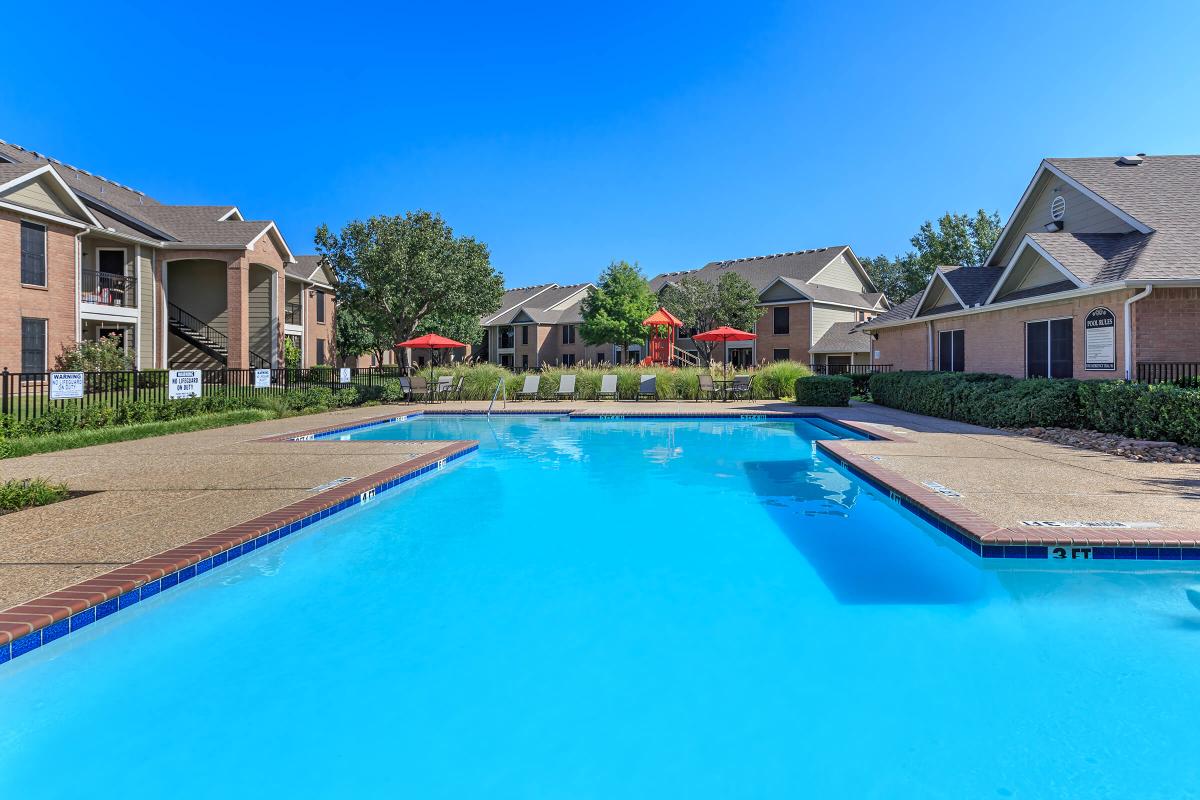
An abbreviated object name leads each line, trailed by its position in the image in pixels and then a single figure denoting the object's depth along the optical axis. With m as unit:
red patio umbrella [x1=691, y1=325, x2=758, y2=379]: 23.16
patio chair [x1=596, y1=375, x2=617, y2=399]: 21.91
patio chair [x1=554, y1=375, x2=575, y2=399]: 22.28
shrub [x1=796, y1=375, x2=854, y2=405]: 19.50
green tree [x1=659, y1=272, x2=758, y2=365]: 37.12
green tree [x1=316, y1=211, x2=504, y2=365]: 26.78
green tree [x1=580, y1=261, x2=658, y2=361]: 39.91
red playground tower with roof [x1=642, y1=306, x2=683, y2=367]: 24.29
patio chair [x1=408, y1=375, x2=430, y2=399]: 21.22
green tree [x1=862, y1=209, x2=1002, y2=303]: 42.84
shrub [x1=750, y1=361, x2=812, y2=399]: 22.50
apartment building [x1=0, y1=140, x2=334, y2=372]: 17.73
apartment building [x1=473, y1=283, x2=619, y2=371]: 49.44
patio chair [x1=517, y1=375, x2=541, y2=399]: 22.06
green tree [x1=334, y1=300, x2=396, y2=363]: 36.81
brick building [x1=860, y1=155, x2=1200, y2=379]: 11.59
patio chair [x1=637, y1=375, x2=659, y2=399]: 21.75
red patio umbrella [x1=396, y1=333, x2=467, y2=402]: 22.98
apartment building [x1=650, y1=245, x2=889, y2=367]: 37.97
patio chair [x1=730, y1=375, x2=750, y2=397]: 21.39
